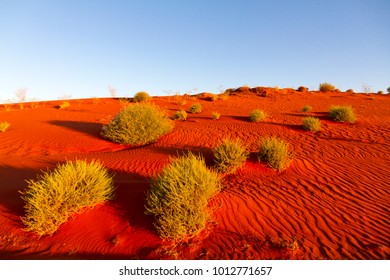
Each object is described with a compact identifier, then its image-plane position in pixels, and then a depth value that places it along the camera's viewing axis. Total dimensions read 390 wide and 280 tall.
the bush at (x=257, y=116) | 13.06
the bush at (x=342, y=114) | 12.14
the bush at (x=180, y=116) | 14.63
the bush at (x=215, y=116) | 14.52
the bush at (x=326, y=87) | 30.81
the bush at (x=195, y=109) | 17.55
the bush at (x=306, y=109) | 16.13
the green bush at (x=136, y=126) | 10.52
